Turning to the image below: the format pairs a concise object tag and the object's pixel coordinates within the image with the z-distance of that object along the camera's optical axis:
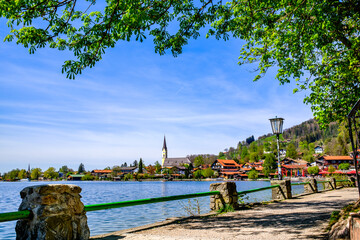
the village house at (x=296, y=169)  108.44
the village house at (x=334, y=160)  108.56
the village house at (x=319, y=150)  195.98
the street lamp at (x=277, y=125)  13.47
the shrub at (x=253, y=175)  110.00
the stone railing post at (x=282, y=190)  13.47
